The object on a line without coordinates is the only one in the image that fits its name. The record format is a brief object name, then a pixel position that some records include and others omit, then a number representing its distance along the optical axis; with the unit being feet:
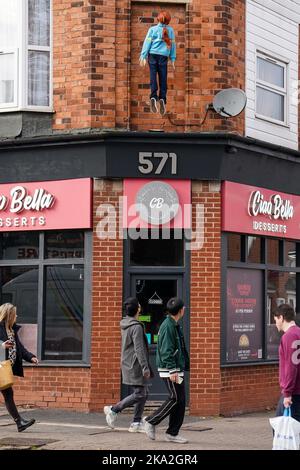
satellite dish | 52.24
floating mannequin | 51.98
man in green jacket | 40.47
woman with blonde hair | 43.68
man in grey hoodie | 43.47
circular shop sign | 52.31
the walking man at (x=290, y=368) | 34.14
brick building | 52.08
